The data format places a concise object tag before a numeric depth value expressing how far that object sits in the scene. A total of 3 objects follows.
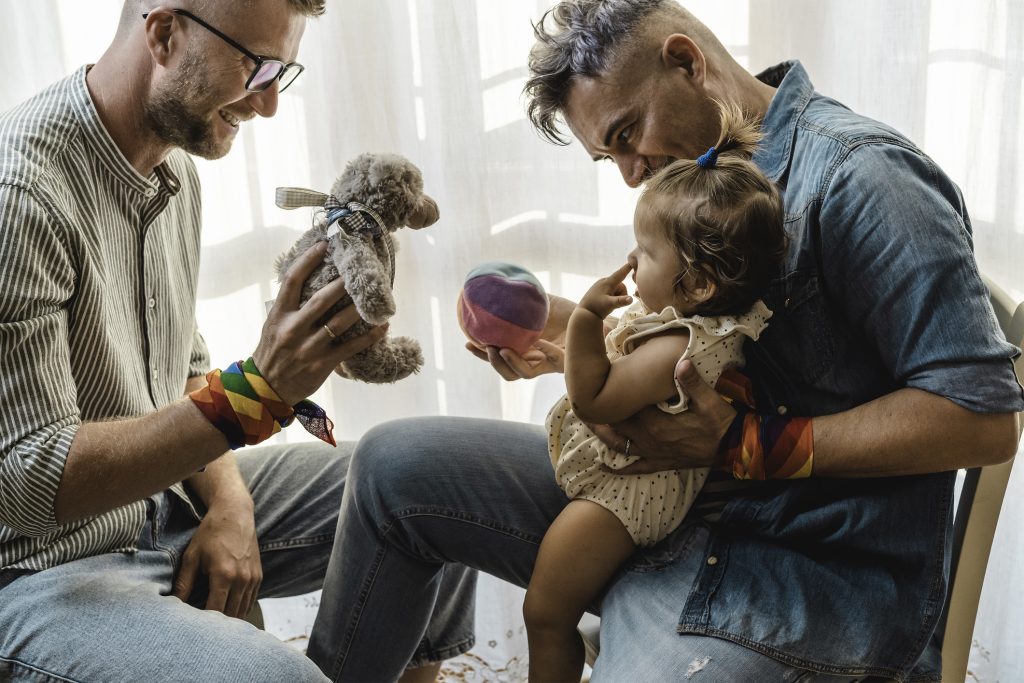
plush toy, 1.12
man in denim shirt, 1.05
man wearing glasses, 1.13
